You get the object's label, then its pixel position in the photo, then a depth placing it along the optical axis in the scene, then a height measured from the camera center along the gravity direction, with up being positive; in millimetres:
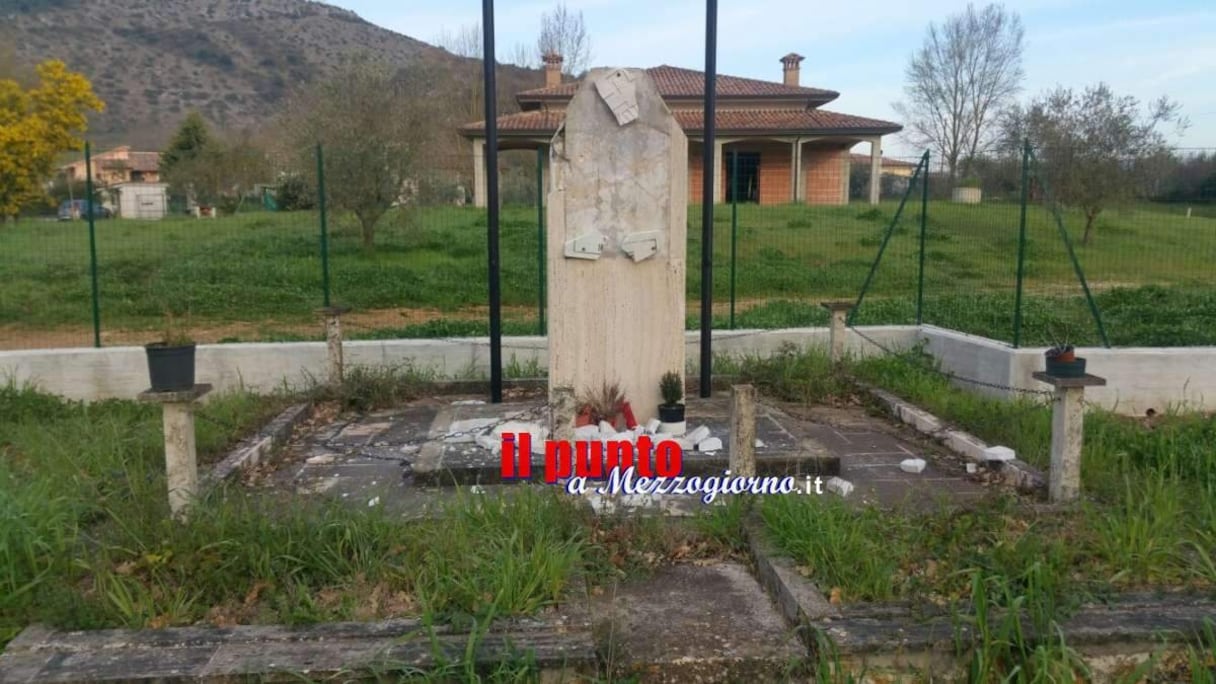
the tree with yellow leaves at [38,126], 20609 +3160
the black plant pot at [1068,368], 4574 -632
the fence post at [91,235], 7758 +117
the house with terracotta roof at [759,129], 23172 +3376
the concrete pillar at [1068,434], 4504 -960
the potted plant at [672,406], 5887 -1075
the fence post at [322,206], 8070 +396
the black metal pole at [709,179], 6301 +502
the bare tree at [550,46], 41000 +9606
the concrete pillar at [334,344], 7117 -790
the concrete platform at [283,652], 2881 -1383
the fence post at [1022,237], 7344 +92
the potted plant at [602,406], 5950 -1077
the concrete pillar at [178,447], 4105 -936
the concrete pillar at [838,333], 7770 -759
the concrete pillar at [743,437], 4508 -990
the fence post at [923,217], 8797 +317
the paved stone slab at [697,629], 3062 -1441
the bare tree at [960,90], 40344 +7296
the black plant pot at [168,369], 4414 -613
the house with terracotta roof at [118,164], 23812 +3299
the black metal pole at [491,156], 6348 +673
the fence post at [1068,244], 7301 +34
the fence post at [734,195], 8848 +547
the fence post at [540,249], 8562 -16
